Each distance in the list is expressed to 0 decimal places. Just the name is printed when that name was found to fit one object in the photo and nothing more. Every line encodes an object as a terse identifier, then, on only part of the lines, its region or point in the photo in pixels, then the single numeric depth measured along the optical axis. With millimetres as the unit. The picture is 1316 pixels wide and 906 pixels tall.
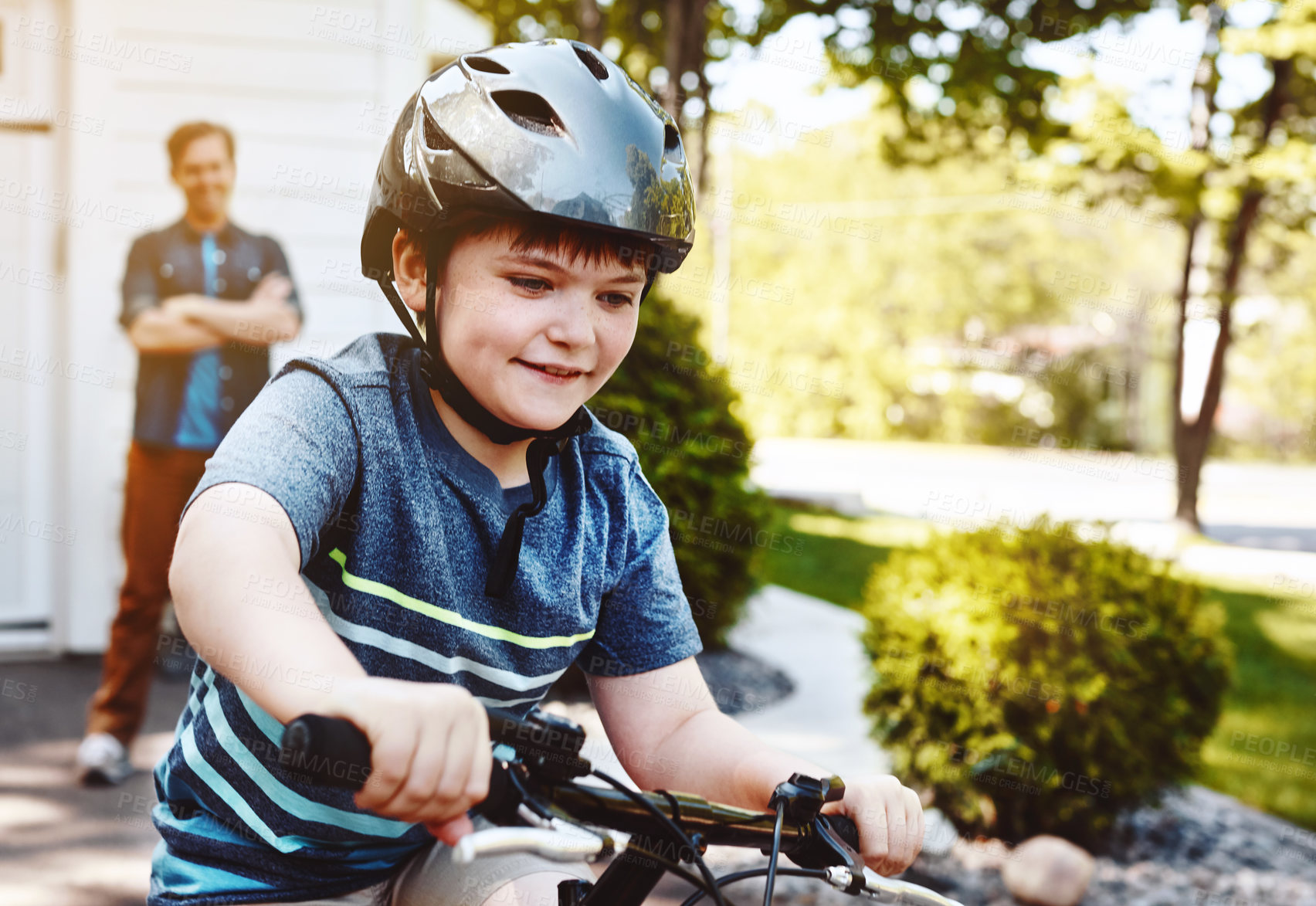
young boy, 1515
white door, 6301
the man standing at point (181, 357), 4719
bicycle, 1084
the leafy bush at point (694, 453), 5992
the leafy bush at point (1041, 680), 4320
